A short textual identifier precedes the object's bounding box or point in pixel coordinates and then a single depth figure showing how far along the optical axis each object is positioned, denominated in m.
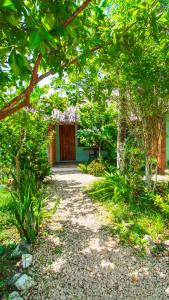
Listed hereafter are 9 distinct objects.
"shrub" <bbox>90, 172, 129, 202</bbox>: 4.46
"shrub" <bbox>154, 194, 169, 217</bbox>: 3.14
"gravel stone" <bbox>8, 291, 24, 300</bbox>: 2.16
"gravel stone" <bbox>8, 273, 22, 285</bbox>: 2.36
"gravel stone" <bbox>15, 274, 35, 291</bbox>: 2.29
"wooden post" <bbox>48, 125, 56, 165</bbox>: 9.09
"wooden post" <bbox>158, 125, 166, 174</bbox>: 7.51
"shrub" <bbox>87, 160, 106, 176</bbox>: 7.61
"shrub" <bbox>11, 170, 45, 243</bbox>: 2.95
